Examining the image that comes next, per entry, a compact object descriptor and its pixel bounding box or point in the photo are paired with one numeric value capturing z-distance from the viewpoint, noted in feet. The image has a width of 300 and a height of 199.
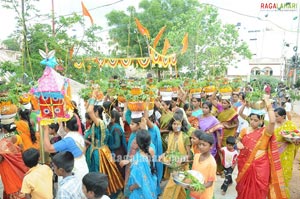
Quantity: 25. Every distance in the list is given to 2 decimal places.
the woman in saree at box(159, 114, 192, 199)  10.04
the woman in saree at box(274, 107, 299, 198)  10.99
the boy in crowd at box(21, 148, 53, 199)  7.08
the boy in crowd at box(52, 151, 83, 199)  6.70
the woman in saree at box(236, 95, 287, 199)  9.59
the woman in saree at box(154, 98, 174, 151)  13.11
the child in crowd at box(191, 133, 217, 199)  8.11
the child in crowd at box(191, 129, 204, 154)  8.69
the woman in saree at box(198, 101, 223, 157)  13.39
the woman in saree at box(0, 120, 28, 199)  9.53
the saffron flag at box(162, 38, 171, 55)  28.46
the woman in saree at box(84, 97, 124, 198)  10.33
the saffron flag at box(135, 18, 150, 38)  23.94
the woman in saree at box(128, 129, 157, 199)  8.24
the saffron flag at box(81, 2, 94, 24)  19.28
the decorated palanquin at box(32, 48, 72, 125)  7.39
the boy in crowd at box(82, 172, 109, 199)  6.04
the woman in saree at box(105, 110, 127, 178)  11.26
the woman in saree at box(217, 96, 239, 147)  15.58
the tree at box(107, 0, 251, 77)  41.90
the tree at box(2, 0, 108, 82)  21.84
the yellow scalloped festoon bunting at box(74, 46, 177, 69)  29.90
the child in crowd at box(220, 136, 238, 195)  13.07
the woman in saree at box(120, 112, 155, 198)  9.77
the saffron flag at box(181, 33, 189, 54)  26.91
